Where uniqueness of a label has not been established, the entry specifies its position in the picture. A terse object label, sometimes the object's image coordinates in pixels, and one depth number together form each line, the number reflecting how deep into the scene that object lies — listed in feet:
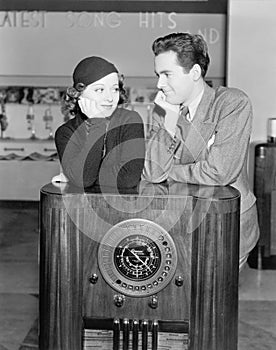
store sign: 26.61
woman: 10.04
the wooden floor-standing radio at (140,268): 9.82
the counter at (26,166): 26.89
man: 10.43
